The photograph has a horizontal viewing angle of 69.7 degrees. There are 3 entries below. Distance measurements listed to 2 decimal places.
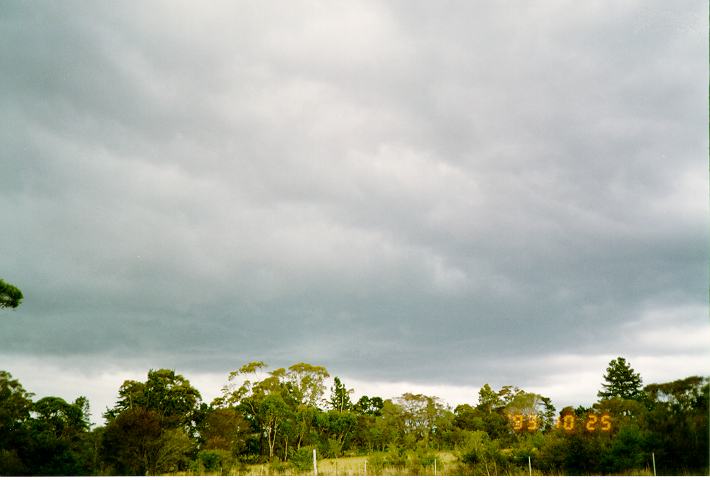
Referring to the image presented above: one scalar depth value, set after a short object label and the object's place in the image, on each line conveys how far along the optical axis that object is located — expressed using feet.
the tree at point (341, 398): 153.47
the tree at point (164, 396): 97.35
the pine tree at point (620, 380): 174.92
